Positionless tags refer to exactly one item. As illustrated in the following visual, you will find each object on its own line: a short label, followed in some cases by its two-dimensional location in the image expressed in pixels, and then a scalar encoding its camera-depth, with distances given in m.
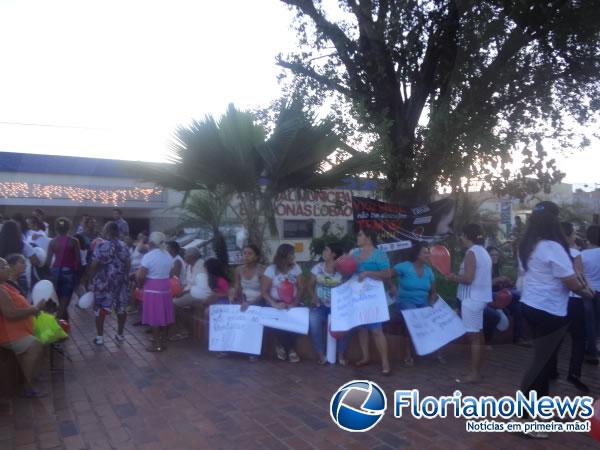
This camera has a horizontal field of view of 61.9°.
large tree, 8.00
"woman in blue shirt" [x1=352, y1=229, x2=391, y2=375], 5.71
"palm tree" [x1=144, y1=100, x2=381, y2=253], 7.17
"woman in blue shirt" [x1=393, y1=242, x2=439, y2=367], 5.99
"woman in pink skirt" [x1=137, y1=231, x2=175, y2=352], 6.60
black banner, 8.17
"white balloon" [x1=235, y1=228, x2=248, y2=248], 13.80
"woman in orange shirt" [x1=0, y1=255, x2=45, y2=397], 4.71
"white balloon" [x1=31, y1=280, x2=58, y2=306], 5.29
